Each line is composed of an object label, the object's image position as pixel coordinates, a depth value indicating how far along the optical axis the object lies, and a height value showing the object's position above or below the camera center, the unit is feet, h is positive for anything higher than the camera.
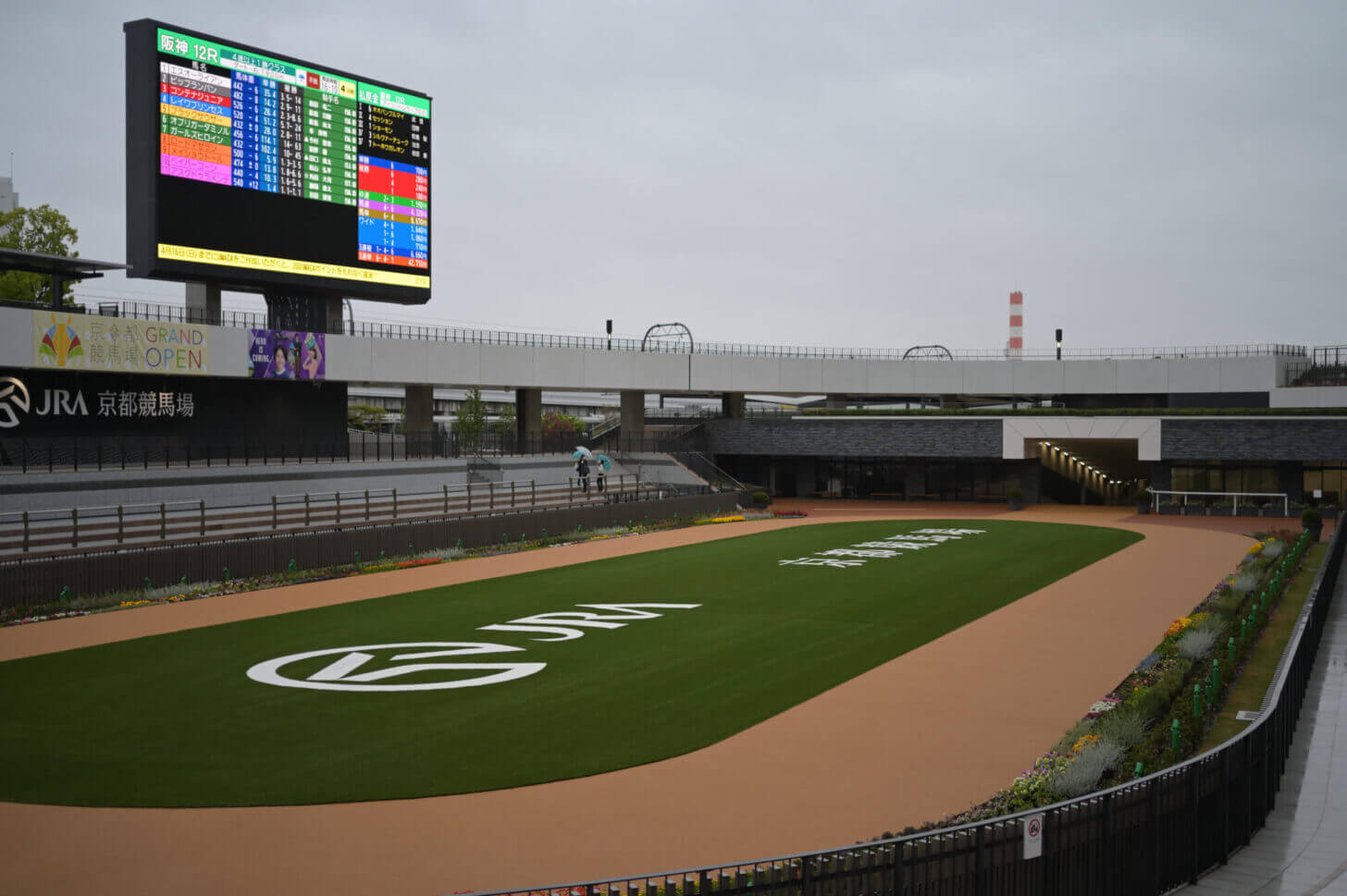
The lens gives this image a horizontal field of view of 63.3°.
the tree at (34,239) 164.66 +27.44
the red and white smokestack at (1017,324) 288.10 +26.60
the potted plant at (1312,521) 136.98 -12.09
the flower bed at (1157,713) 38.37 -12.69
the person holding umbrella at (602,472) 156.35 -7.69
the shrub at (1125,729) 43.50 -12.51
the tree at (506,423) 272.31 -0.66
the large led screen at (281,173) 114.32 +27.99
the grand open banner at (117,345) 113.39 +7.90
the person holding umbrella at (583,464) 152.66 -6.42
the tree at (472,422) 201.26 -0.34
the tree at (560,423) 296.98 -0.91
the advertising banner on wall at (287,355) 132.05 +7.89
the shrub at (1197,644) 59.93 -12.31
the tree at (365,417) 307.37 +0.61
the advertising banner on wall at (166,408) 117.60 +1.22
